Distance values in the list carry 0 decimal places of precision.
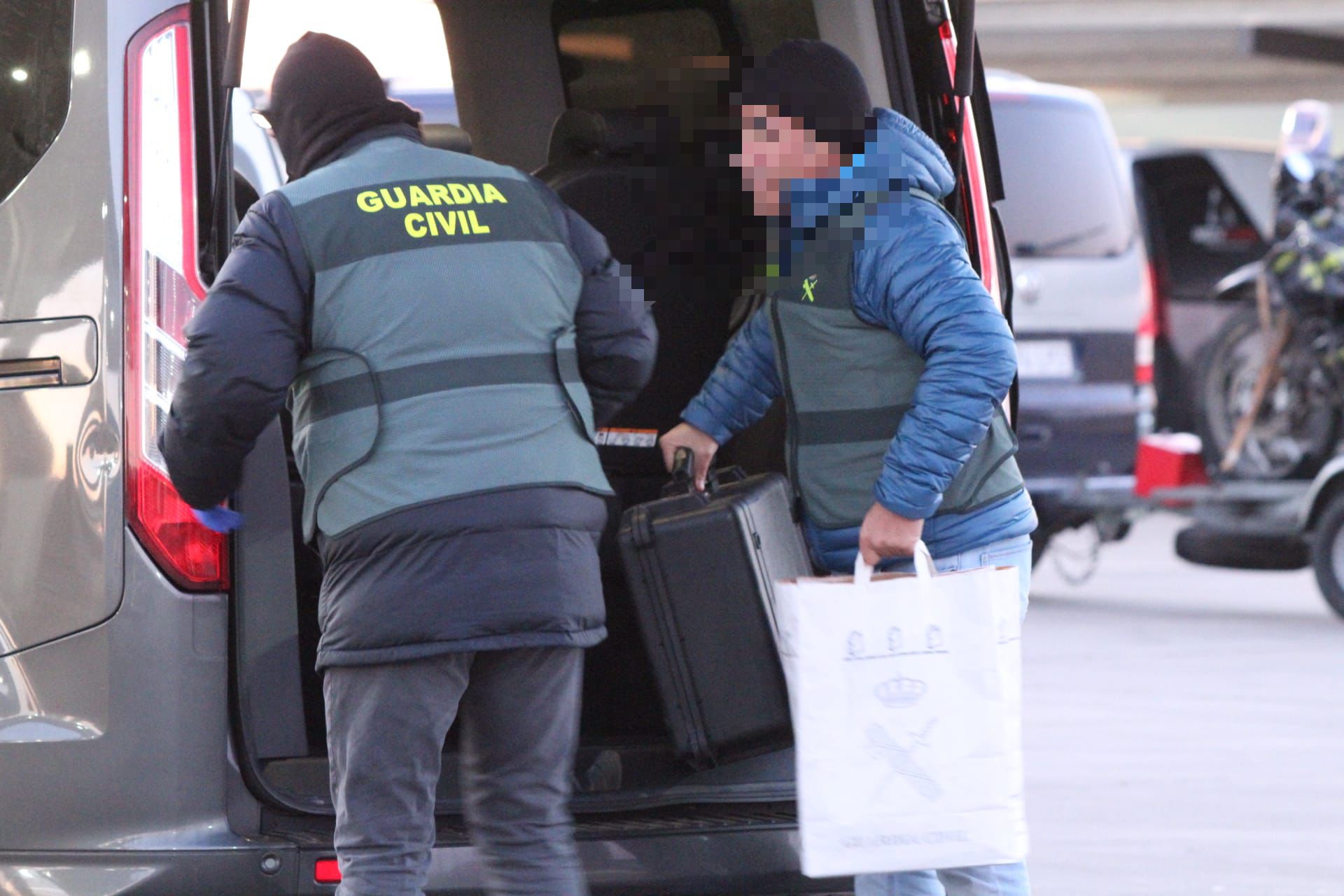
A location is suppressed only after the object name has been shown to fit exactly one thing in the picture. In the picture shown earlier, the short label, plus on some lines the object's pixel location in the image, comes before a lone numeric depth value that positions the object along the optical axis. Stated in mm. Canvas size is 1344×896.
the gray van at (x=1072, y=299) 19453
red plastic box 19500
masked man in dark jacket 5848
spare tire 20234
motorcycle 19359
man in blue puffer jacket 6379
